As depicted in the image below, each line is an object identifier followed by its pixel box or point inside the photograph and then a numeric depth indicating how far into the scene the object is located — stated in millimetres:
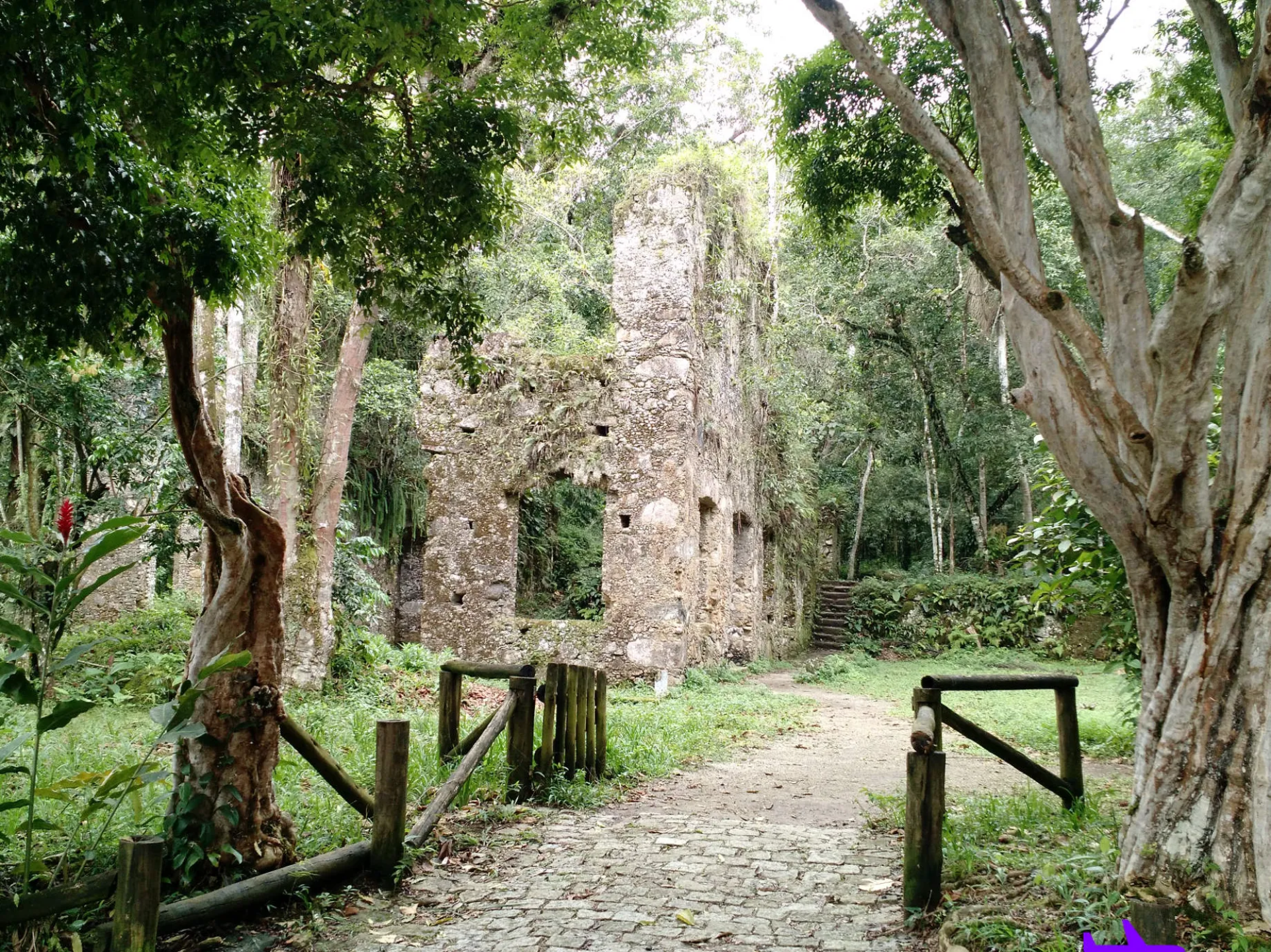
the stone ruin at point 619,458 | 12117
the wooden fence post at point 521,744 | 5379
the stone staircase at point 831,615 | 19453
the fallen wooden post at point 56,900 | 2668
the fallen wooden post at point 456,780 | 4309
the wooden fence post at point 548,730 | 5602
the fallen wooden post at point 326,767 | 3971
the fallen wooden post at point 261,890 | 3098
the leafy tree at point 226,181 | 3441
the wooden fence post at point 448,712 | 5625
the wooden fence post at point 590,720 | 5953
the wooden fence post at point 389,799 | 4016
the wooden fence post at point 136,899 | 2771
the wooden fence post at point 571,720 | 5742
